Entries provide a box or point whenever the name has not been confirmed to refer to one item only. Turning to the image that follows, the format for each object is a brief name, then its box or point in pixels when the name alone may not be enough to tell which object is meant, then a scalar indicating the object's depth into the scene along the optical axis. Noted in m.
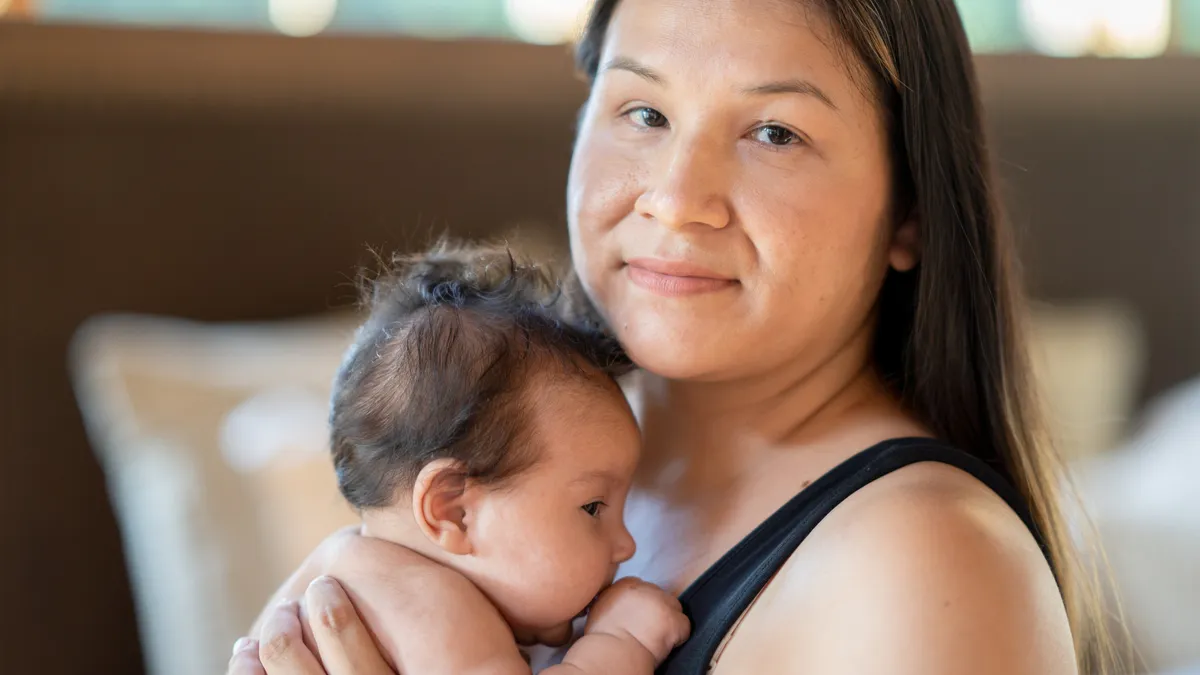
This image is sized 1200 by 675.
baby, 1.00
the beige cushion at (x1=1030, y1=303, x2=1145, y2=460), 2.56
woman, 0.93
